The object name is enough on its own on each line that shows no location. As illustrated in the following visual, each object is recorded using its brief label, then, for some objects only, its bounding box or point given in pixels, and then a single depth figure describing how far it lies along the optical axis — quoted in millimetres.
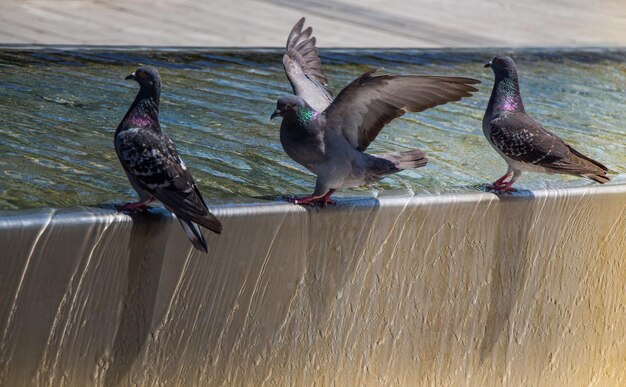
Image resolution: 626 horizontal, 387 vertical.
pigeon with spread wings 8820
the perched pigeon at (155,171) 7859
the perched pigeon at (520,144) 10156
